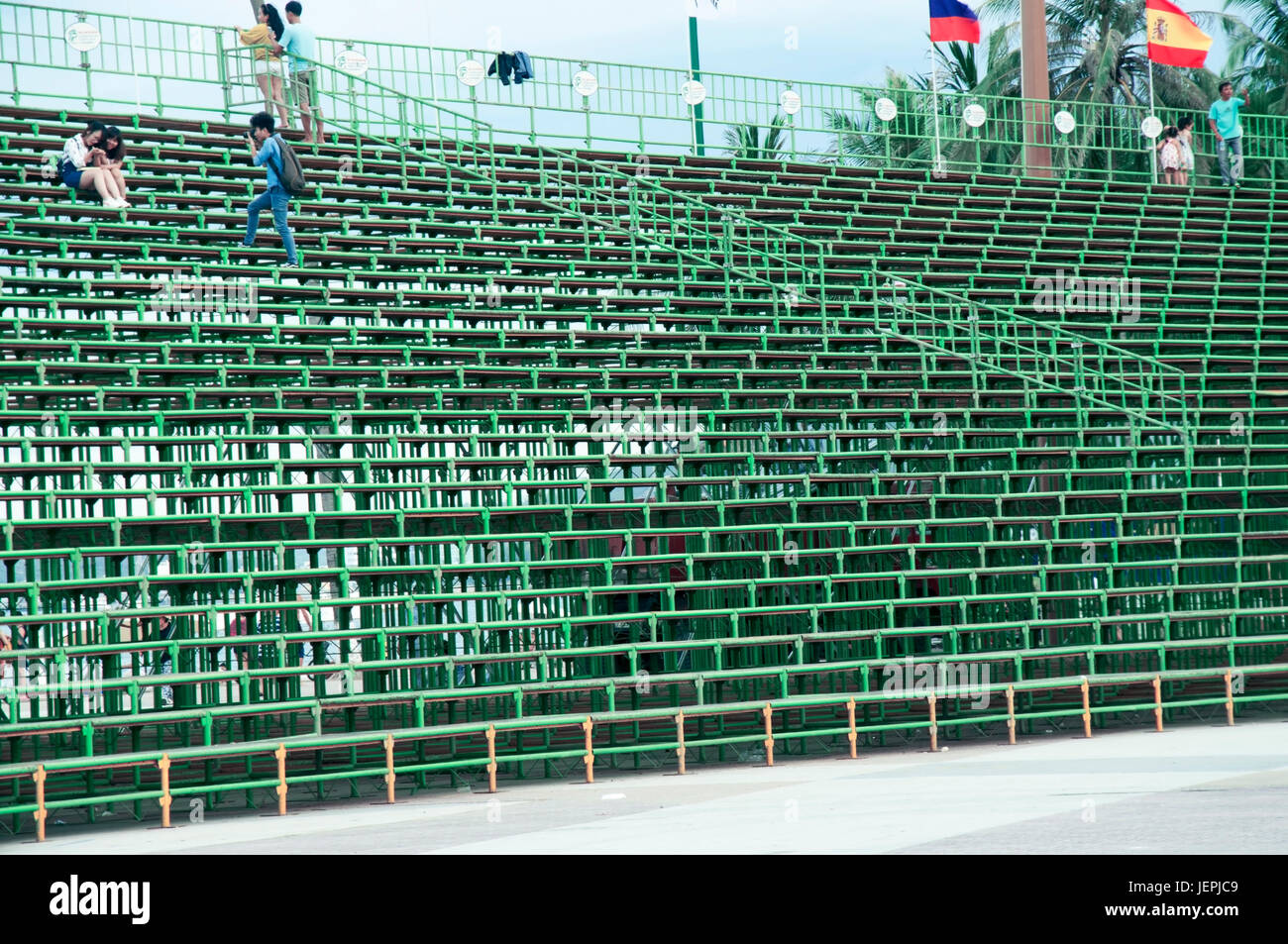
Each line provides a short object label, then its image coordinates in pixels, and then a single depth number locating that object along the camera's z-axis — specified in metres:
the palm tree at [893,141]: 36.84
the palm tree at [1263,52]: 35.66
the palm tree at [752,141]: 22.37
